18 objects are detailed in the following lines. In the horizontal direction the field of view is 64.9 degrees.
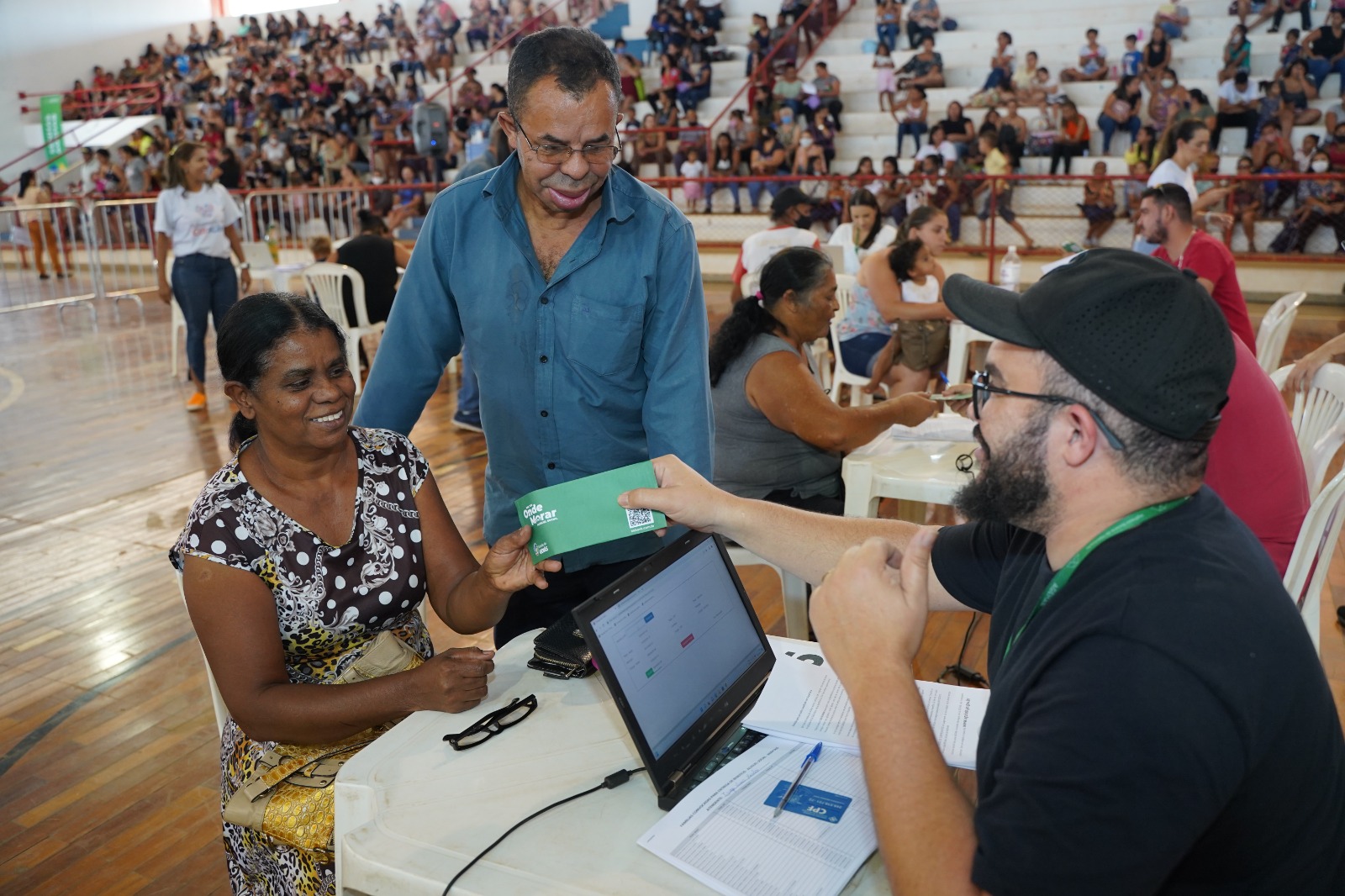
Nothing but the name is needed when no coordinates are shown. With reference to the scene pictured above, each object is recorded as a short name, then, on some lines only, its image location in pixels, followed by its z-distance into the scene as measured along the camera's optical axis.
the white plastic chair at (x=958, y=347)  5.38
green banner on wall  20.73
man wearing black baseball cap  0.99
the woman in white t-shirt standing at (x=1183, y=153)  6.46
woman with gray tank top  3.22
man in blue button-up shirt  2.08
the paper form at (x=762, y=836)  1.26
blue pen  1.38
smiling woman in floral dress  1.82
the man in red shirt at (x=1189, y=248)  4.52
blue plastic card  1.38
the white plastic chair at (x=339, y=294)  6.80
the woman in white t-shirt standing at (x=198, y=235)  6.55
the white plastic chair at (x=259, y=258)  8.12
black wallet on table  1.75
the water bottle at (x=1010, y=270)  5.53
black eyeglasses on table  1.58
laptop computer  1.41
